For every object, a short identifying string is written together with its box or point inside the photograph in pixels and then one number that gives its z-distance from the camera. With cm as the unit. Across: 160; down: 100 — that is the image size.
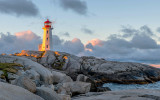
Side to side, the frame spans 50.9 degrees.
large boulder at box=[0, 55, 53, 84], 2856
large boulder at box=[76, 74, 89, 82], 2699
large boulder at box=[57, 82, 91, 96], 1695
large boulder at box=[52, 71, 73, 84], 3075
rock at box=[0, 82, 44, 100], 624
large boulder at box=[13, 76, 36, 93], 868
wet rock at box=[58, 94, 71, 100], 1066
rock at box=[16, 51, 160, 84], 4772
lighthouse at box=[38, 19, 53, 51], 6720
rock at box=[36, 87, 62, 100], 888
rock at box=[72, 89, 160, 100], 1120
